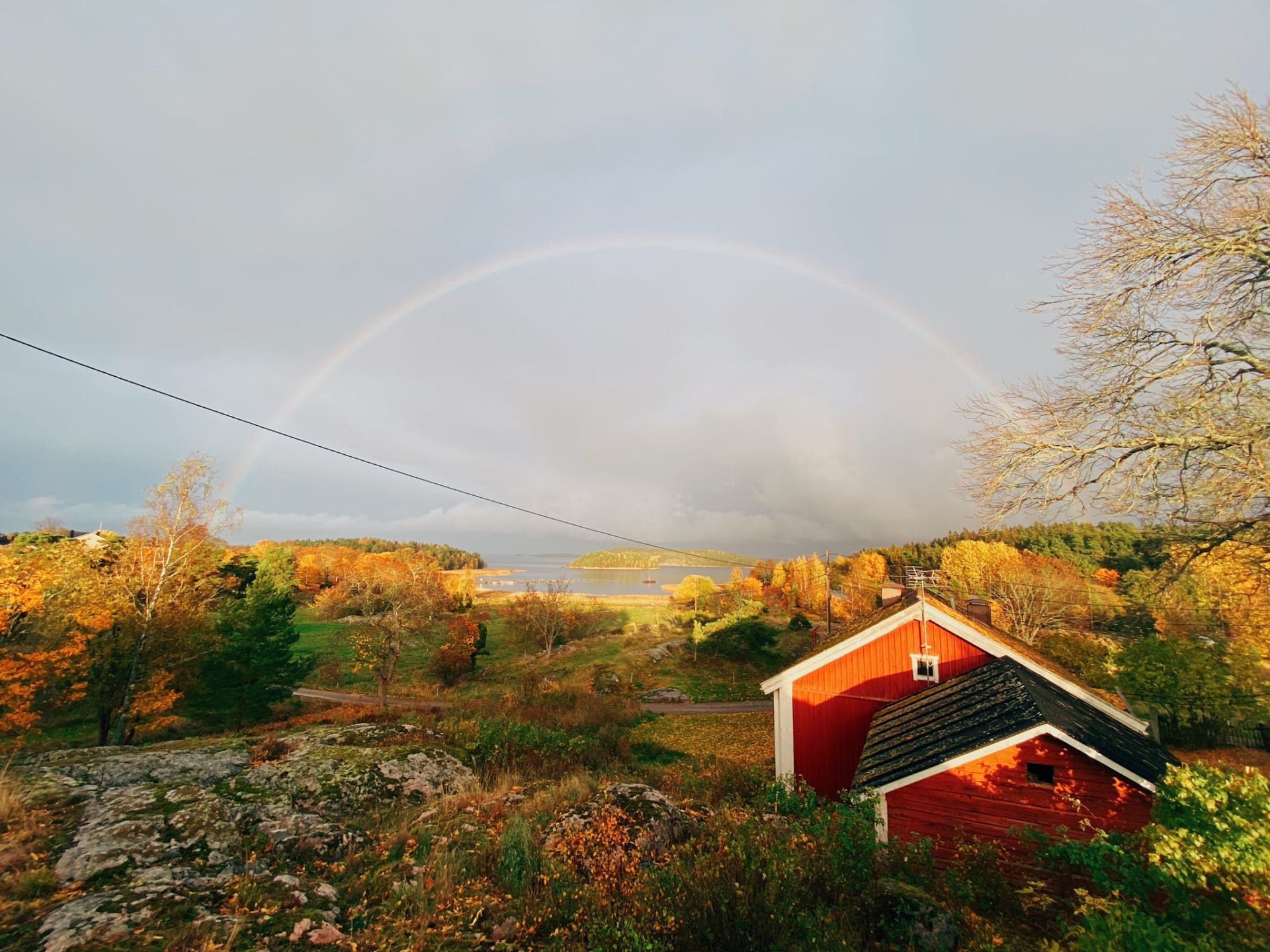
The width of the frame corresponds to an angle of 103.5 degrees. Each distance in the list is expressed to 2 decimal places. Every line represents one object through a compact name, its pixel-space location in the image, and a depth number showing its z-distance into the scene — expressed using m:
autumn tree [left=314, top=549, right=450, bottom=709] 31.84
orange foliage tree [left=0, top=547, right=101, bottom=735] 15.25
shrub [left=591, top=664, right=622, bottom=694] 35.91
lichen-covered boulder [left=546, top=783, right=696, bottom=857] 7.49
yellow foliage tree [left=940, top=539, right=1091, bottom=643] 42.41
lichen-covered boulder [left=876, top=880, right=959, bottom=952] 4.81
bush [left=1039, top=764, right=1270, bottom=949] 3.89
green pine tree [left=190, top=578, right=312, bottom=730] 26.66
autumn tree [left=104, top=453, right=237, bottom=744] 19.64
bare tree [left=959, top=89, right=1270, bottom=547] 8.42
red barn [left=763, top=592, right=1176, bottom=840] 10.13
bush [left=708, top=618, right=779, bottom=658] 43.53
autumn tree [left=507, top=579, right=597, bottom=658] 51.25
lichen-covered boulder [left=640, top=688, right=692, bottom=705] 35.19
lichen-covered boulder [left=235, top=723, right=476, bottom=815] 9.91
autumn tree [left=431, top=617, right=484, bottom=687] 40.97
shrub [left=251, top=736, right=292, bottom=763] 11.89
